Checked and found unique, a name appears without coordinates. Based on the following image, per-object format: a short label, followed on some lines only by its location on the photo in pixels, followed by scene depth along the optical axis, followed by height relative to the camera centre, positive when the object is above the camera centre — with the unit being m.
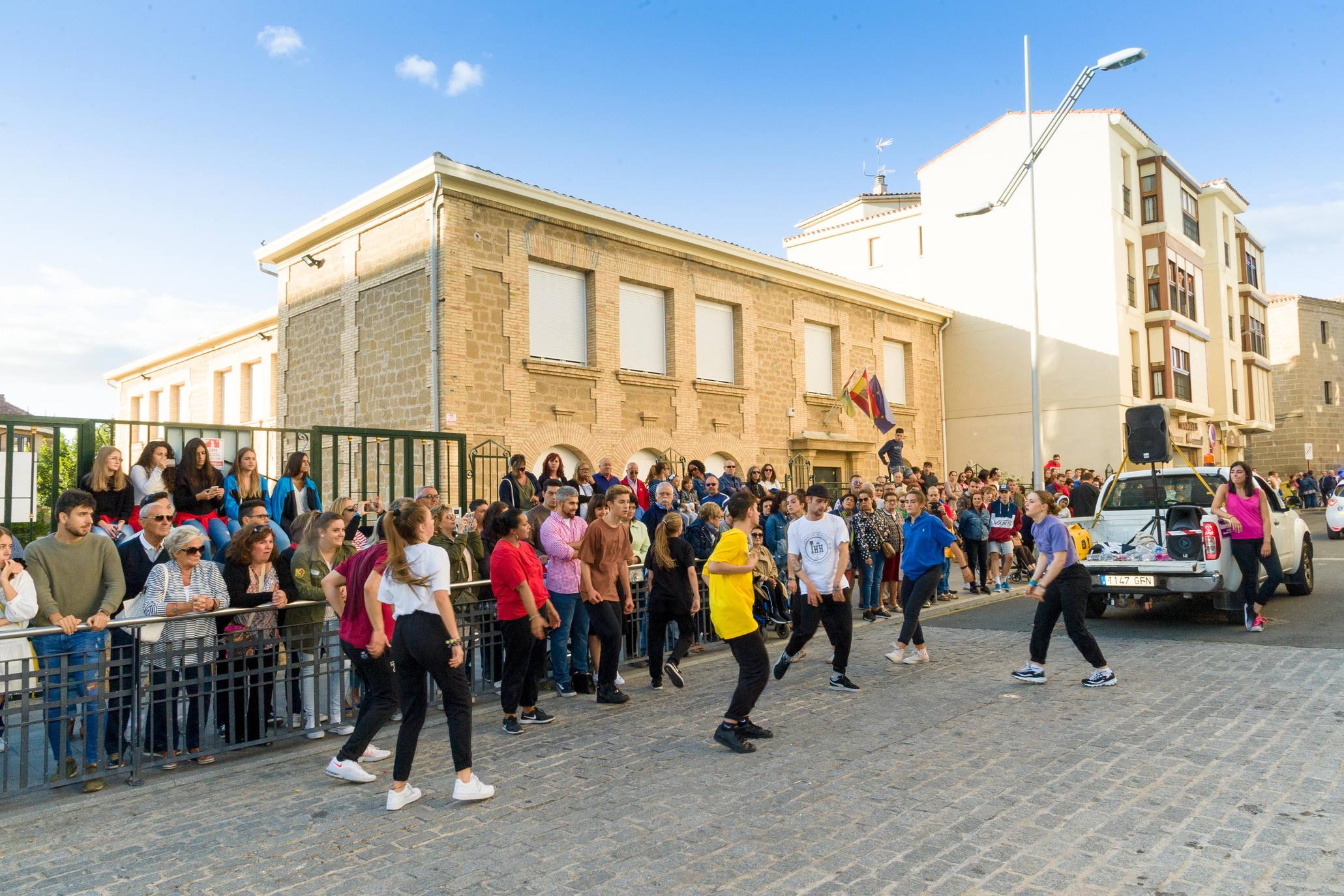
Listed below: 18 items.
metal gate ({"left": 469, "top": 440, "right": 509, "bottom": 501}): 14.83 +0.35
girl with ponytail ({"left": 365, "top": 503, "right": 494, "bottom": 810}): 4.94 -0.84
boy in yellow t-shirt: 5.92 -0.99
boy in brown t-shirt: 7.47 -0.79
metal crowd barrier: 5.35 -1.34
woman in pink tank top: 9.99 -0.70
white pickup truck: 10.16 -0.90
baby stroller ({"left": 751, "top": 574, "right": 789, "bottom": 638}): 10.17 -1.45
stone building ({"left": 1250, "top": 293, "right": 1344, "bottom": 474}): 47.28 +4.87
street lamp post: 18.66 +6.83
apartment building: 26.52 +6.23
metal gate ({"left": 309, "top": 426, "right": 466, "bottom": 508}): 10.12 +0.35
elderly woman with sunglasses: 5.79 -0.95
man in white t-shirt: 7.39 -0.79
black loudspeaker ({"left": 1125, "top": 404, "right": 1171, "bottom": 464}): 12.19 +0.57
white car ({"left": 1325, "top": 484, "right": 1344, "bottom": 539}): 22.75 -1.01
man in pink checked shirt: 7.67 -0.90
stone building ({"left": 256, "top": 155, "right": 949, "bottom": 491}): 15.27 +3.16
